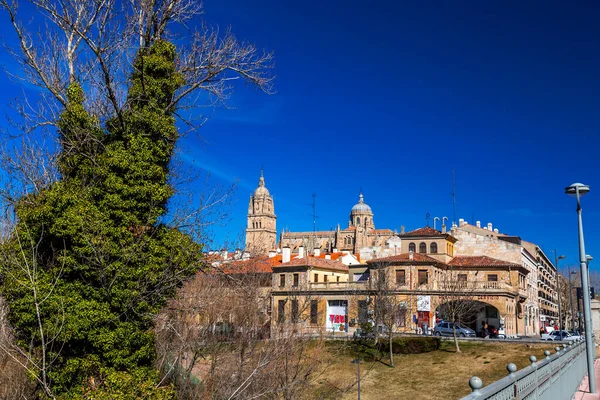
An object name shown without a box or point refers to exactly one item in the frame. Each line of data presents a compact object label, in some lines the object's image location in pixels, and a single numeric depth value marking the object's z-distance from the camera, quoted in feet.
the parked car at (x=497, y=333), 161.44
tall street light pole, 52.24
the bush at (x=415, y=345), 136.36
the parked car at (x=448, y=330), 157.38
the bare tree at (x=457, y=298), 149.59
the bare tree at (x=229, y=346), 56.44
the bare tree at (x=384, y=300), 139.03
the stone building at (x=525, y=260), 194.70
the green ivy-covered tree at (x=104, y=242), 43.06
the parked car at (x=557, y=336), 156.27
